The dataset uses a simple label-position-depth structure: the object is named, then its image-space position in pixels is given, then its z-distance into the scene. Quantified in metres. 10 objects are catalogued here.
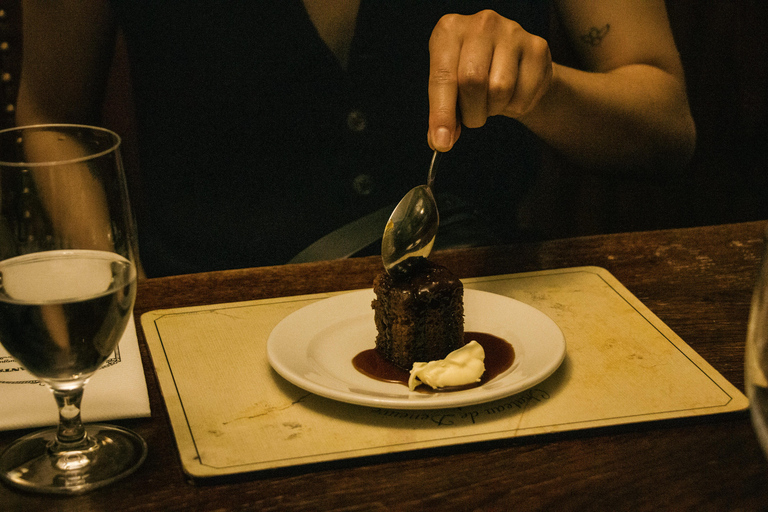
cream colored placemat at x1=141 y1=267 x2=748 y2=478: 0.70
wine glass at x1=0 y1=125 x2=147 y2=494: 0.57
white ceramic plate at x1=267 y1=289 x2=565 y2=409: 0.75
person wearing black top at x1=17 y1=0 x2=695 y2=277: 1.65
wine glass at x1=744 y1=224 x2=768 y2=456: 0.35
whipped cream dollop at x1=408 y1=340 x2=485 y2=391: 0.83
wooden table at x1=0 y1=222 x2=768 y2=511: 0.60
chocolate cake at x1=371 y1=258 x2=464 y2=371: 0.93
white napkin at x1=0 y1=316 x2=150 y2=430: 0.74
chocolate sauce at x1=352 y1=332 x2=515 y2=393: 0.88
